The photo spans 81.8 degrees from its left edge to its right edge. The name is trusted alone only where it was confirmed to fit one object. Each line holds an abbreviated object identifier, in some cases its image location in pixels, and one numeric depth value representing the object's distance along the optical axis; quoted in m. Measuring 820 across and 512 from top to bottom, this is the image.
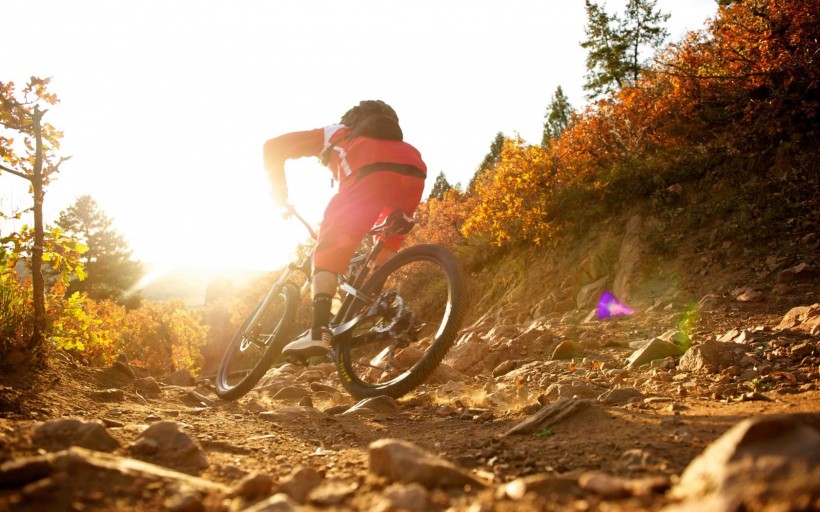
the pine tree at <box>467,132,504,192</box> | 45.50
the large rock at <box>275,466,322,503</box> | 1.36
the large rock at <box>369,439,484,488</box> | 1.32
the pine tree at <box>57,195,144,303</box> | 35.78
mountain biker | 3.71
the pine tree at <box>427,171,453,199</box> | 44.52
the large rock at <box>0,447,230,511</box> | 1.11
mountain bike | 3.44
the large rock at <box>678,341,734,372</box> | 3.57
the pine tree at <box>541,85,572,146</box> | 49.94
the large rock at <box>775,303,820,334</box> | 4.03
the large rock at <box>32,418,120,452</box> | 1.63
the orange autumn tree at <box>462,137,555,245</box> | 11.47
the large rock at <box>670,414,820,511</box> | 0.76
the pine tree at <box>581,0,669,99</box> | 30.19
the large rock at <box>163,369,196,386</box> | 5.97
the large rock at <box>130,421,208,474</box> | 1.75
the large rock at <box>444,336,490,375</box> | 5.63
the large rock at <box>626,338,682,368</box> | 4.16
